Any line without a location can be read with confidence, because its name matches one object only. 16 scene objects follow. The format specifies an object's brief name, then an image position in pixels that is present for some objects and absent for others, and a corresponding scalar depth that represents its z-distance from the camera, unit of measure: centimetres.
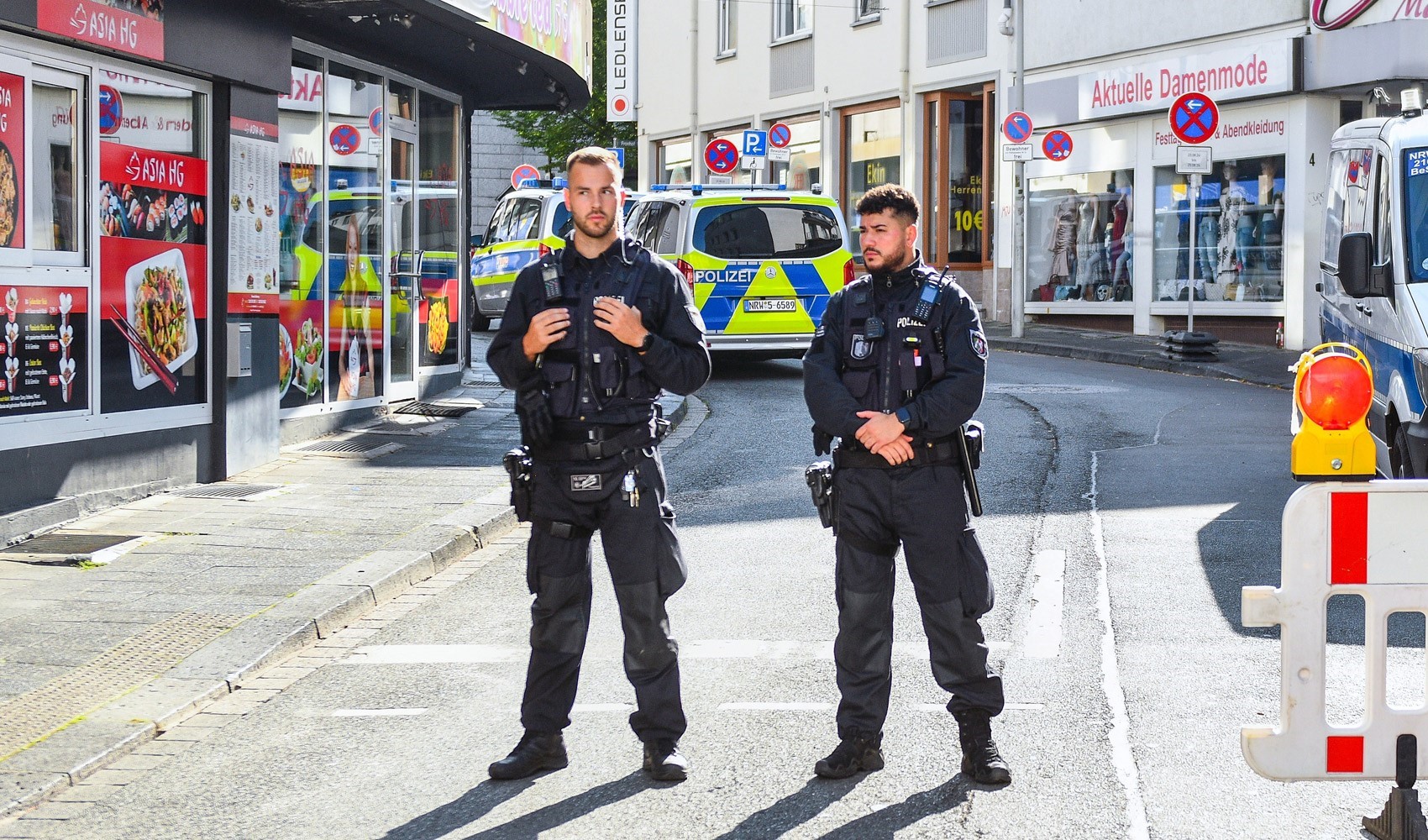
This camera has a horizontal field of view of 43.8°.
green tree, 4725
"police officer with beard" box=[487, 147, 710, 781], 512
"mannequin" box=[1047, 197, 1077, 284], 2738
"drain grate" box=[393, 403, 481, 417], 1485
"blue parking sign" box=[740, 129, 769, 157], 2701
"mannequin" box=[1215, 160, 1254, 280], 2366
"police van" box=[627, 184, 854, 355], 1758
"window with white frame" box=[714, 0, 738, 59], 3847
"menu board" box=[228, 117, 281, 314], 1112
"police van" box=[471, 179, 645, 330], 2303
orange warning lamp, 401
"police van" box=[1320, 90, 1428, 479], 894
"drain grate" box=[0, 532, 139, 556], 844
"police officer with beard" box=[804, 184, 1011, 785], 502
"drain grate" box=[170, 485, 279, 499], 1025
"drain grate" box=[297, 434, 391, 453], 1250
